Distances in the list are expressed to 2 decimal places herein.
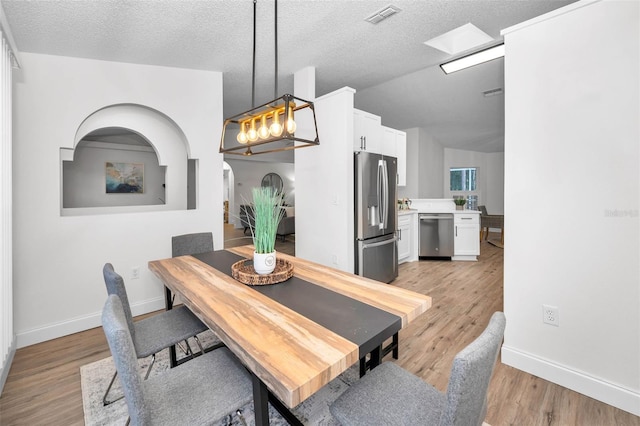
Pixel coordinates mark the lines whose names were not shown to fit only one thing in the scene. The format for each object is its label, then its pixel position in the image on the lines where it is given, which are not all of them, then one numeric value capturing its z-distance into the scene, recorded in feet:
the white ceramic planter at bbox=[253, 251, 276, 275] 5.89
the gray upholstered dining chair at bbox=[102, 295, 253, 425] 3.23
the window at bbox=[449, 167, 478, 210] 29.84
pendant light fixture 5.98
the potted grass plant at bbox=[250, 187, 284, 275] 5.86
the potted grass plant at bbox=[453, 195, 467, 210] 19.71
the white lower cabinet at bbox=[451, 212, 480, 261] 17.74
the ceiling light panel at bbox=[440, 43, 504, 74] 11.54
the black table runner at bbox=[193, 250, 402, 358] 3.74
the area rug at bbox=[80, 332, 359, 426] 5.55
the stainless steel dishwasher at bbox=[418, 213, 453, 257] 17.75
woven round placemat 5.65
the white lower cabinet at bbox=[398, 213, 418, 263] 16.74
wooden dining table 3.11
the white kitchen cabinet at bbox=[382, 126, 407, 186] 14.68
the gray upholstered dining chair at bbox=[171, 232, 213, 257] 9.05
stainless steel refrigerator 11.77
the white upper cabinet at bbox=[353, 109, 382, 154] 12.39
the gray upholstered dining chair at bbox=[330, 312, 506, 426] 2.74
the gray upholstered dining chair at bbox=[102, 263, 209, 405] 5.31
